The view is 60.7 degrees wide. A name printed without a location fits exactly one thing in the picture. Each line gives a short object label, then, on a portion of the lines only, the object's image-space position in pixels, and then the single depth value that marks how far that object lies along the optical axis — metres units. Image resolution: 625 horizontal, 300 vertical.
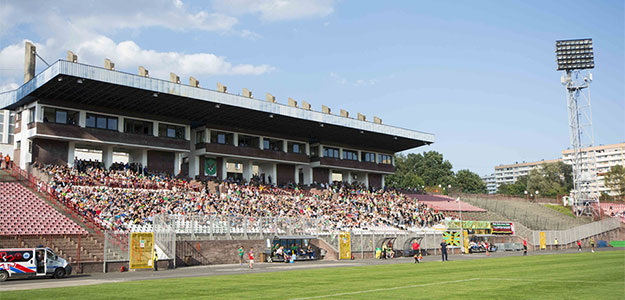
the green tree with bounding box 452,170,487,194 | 157.25
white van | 28.78
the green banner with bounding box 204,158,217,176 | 66.31
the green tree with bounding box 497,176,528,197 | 166.94
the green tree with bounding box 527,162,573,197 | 146.88
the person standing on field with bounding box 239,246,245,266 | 41.72
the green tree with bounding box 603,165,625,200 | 124.03
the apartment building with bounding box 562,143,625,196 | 191.50
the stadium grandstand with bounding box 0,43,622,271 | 40.78
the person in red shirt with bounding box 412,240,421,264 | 43.08
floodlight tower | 86.94
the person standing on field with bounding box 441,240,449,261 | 41.56
